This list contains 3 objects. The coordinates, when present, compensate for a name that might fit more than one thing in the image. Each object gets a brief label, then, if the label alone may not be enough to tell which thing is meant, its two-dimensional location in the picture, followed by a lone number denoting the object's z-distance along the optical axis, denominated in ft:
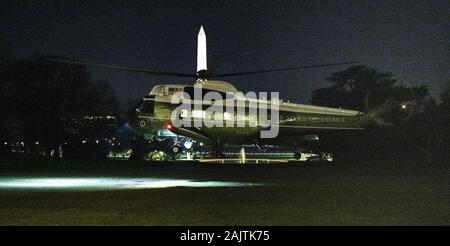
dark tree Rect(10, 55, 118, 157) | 164.86
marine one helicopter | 112.06
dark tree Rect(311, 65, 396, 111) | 238.48
